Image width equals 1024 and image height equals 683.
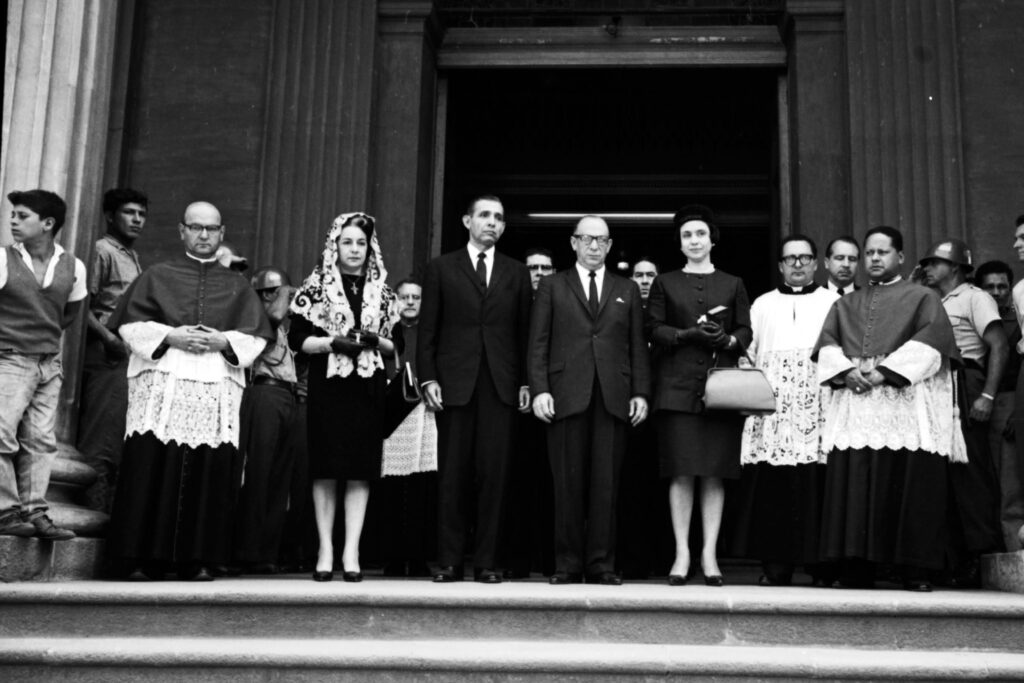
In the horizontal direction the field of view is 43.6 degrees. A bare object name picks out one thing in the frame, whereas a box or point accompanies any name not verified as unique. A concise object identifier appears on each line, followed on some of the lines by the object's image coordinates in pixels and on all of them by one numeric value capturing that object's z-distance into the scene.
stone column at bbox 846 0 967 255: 8.54
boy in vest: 6.17
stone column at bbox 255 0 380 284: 8.84
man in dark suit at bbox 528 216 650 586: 6.57
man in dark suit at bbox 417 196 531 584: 6.64
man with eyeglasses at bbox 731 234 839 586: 6.95
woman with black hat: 6.61
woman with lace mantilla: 6.55
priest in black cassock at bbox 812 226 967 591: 6.41
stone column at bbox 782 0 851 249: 8.80
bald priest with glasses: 6.44
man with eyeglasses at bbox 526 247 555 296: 7.77
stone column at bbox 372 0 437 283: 9.02
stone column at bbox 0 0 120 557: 7.16
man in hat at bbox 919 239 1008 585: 6.84
